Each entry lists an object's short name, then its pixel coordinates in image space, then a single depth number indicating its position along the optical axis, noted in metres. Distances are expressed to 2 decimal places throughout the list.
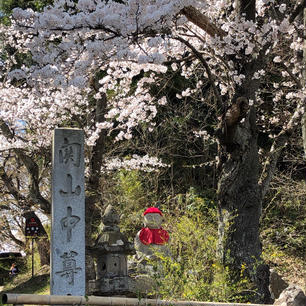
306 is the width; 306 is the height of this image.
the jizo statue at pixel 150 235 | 8.60
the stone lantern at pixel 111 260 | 7.36
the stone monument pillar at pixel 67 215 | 6.00
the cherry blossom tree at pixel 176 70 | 4.80
